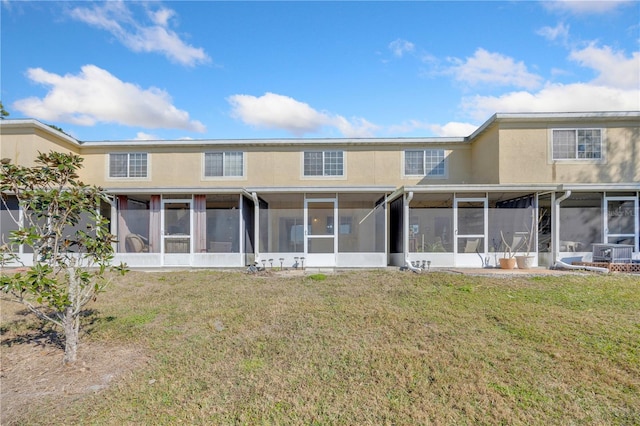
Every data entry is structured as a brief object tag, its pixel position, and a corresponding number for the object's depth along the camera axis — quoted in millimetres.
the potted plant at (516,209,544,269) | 10469
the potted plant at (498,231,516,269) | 10359
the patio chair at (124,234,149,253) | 11523
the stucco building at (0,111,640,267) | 10984
